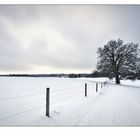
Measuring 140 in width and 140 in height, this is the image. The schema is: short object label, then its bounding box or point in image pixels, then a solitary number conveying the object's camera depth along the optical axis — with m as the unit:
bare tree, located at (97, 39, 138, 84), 23.05
